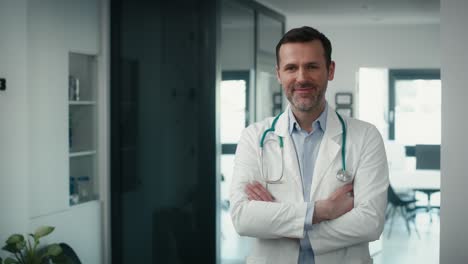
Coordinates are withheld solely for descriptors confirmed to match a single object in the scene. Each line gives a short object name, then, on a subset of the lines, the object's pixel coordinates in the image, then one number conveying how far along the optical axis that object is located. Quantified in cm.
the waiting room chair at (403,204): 740
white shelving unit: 459
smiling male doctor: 194
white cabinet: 400
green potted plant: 352
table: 749
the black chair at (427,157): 808
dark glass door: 465
